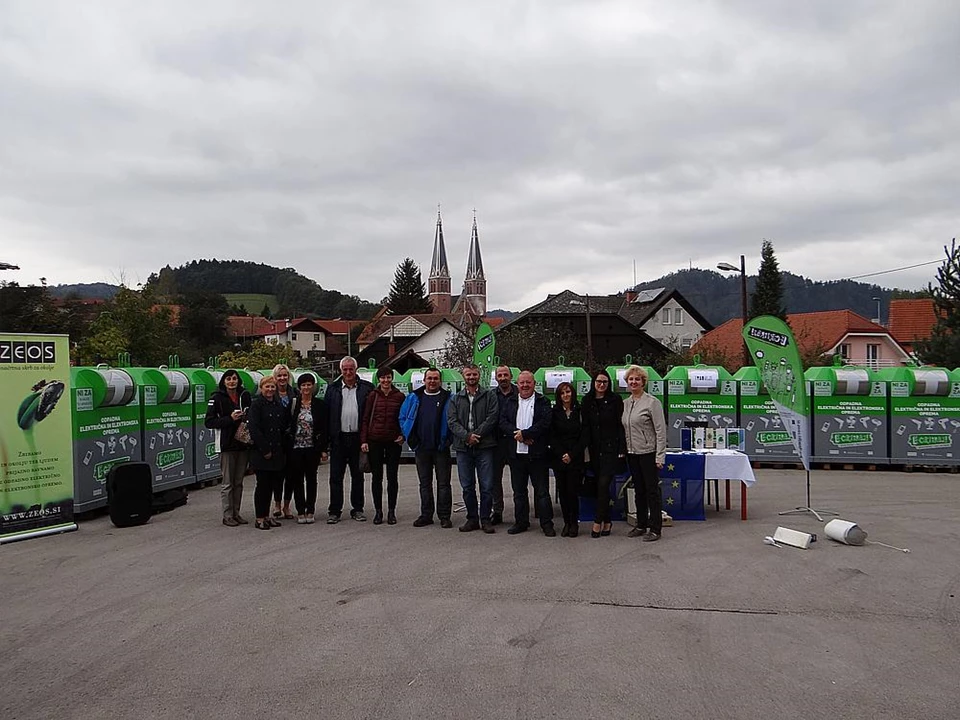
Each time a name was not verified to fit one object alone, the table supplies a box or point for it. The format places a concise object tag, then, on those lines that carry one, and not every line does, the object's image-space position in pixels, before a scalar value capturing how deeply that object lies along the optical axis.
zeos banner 8.48
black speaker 9.18
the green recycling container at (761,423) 15.19
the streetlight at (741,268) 27.86
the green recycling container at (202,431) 12.66
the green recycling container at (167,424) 11.18
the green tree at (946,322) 24.36
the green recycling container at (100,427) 9.58
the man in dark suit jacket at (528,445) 8.33
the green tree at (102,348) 35.12
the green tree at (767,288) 64.62
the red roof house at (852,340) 49.00
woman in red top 8.92
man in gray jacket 8.52
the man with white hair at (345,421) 9.08
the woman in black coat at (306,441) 9.08
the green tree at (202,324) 75.56
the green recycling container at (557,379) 15.64
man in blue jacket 8.82
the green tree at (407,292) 110.69
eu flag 9.52
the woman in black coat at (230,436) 9.05
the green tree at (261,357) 33.41
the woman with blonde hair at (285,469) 9.13
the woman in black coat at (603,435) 8.22
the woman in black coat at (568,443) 8.34
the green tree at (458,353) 38.00
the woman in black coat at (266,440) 8.76
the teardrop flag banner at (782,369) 9.35
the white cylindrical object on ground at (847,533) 7.94
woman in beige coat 8.12
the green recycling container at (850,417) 14.85
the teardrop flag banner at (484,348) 11.80
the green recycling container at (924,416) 14.70
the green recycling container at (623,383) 15.39
